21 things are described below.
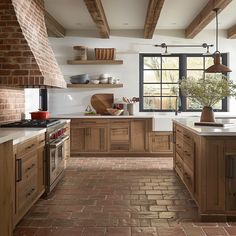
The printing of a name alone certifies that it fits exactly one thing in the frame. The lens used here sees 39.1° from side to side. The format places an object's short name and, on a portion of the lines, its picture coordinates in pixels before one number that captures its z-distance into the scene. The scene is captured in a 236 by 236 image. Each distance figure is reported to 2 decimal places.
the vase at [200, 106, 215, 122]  4.23
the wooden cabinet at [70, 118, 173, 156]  6.75
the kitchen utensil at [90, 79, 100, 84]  7.12
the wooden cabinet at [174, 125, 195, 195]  3.66
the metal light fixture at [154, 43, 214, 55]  7.23
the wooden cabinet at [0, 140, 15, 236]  2.29
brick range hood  3.92
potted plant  3.97
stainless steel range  3.97
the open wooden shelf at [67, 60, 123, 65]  7.10
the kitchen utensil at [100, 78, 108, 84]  7.16
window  7.38
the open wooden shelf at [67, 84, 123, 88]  7.11
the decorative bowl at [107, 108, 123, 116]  6.99
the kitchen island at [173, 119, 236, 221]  3.14
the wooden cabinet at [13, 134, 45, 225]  2.92
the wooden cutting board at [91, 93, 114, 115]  7.35
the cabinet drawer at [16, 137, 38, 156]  2.99
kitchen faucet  7.28
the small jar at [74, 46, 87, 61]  7.12
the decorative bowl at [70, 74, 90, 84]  7.16
